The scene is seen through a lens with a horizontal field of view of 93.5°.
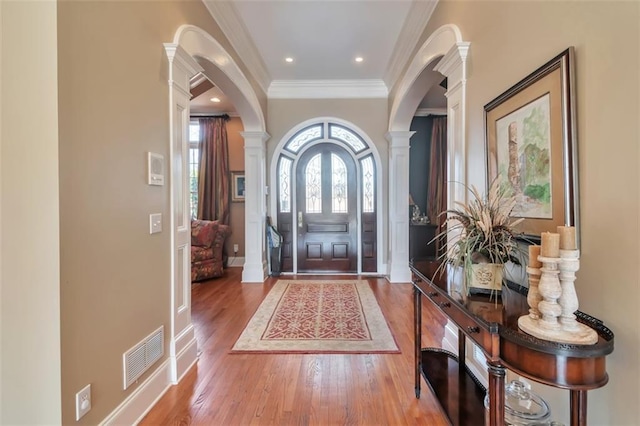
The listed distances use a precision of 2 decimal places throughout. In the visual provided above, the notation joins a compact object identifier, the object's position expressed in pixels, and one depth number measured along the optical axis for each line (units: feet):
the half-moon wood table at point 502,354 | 2.87
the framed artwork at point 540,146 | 3.90
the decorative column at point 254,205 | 15.25
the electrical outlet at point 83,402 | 4.36
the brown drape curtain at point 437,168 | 18.69
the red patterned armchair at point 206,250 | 15.78
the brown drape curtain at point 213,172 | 19.21
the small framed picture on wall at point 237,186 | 19.80
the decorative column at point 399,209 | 15.17
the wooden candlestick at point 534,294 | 3.27
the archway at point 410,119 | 7.16
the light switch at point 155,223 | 6.15
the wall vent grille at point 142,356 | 5.42
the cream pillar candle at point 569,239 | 3.10
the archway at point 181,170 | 6.88
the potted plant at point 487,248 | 4.15
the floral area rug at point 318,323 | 8.52
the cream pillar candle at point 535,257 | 3.34
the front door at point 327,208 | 16.96
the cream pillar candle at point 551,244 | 3.10
